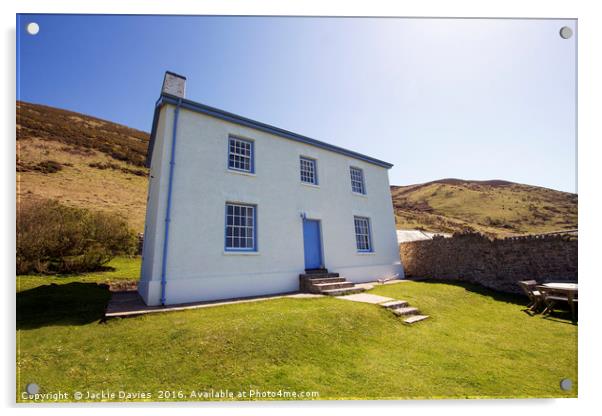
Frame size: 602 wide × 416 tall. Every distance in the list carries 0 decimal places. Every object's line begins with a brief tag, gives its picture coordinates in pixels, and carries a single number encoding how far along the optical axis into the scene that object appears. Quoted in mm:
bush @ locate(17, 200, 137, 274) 10758
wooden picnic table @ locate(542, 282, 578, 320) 6781
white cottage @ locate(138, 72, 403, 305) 7969
